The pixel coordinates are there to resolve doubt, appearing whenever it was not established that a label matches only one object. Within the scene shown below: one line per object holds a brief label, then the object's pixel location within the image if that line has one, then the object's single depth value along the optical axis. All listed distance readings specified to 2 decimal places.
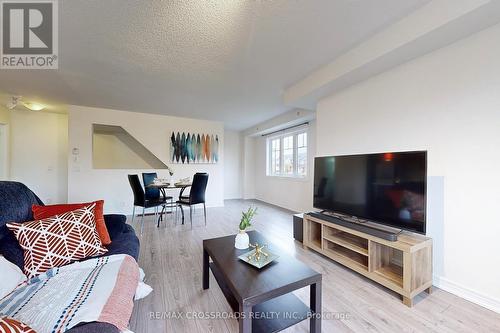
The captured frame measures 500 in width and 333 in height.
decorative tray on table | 1.33
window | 4.73
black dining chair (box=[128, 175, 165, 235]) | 3.43
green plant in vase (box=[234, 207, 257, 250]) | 1.59
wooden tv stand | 1.58
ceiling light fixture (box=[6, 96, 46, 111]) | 3.48
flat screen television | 1.69
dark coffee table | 1.06
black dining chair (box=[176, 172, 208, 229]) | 3.73
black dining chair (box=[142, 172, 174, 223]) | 3.90
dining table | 3.50
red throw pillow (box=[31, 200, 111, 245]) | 1.53
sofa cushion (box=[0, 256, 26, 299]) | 1.03
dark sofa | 0.87
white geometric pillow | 1.25
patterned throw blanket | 0.87
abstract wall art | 4.90
